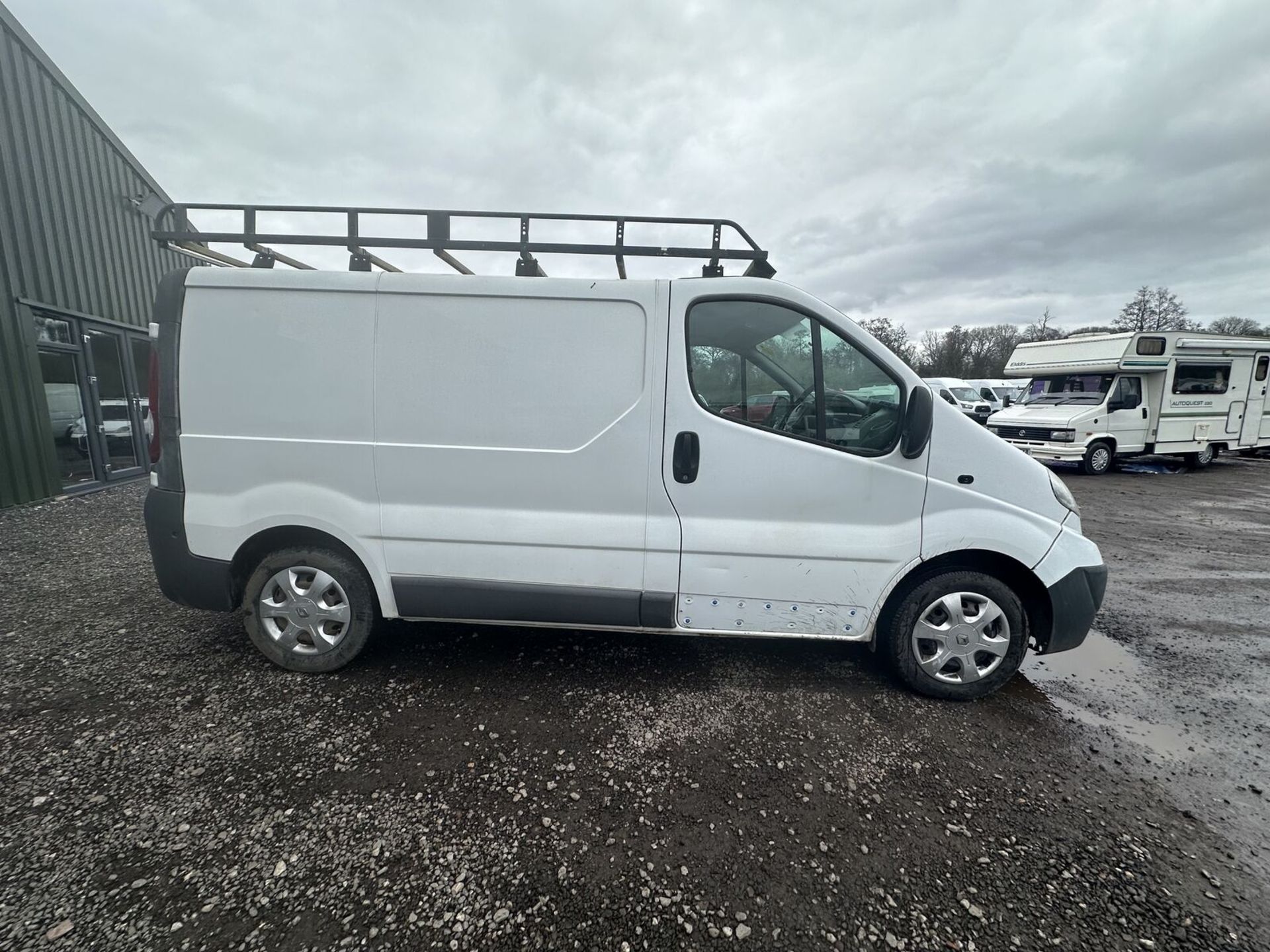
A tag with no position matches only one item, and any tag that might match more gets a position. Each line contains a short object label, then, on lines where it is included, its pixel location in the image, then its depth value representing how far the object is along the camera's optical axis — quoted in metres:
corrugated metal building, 7.12
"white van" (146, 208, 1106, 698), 2.67
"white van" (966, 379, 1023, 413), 22.58
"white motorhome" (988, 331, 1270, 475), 10.78
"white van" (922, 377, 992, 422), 20.25
